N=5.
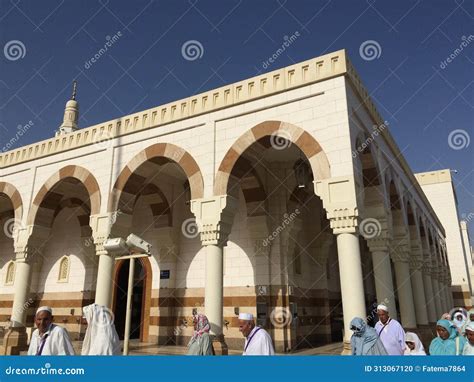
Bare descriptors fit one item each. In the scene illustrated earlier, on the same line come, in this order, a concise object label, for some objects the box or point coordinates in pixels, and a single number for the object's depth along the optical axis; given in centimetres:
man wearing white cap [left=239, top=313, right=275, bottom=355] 371
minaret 2408
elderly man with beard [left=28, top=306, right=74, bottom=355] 367
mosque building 806
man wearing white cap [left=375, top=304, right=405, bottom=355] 495
